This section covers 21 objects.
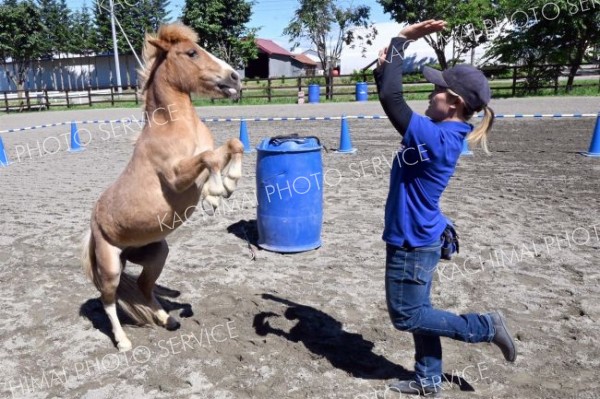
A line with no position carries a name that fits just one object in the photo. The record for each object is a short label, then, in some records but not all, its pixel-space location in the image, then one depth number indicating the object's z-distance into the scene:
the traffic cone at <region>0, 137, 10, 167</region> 10.79
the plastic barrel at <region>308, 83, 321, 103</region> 24.73
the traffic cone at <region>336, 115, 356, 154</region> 10.69
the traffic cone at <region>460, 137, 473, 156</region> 10.28
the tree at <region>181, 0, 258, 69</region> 35.59
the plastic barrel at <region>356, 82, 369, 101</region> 23.66
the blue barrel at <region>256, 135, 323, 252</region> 5.16
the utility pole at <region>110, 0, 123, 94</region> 28.95
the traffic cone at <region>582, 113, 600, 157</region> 9.22
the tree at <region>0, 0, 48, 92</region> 35.25
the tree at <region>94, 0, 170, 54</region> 42.53
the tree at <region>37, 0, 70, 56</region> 44.68
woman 2.50
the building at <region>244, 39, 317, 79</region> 49.61
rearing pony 2.83
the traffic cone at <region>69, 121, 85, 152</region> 12.44
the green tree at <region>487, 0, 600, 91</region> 20.73
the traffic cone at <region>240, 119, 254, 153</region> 11.34
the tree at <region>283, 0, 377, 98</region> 37.53
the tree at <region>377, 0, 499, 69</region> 30.88
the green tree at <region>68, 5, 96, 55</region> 46.91
